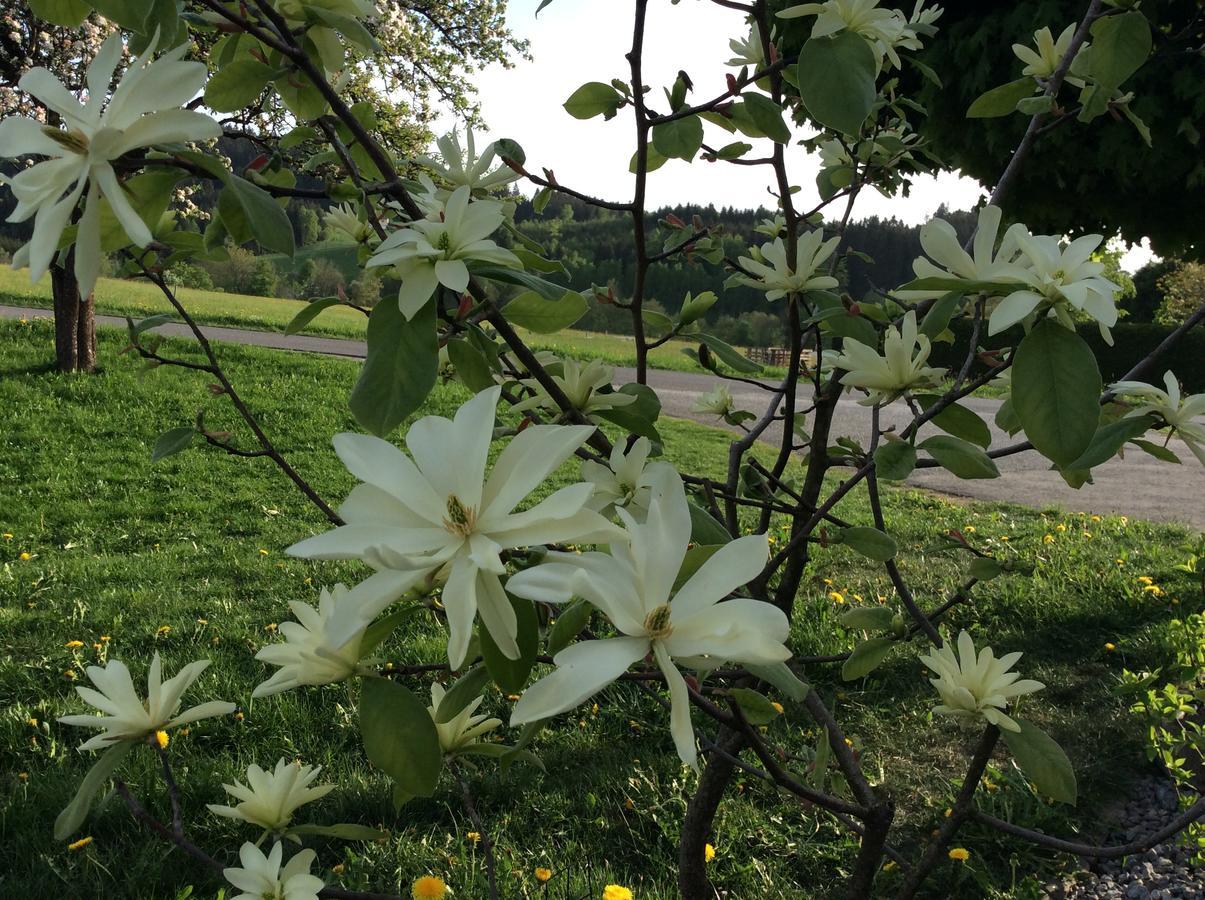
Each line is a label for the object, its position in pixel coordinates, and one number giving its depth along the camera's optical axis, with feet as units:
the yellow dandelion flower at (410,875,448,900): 5.06
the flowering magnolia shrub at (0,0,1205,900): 1.73
